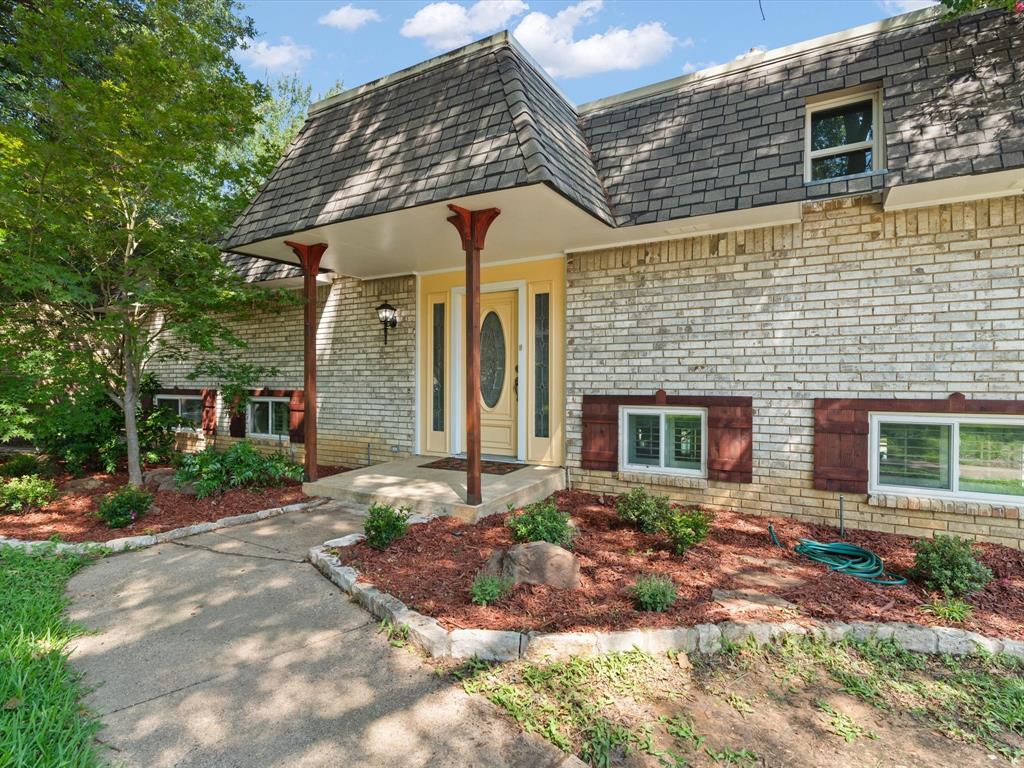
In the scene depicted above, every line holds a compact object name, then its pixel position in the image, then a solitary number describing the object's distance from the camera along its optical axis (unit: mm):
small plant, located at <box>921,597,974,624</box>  3066
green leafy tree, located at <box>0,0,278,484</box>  5012
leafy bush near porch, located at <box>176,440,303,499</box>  6207
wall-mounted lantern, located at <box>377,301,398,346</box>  7414
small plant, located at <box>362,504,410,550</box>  4078
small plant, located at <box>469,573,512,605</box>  3098
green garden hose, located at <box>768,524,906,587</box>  3721
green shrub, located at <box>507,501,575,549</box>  3945
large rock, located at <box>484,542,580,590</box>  3365
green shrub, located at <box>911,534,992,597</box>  3354
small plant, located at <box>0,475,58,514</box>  5762
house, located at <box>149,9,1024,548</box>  4270
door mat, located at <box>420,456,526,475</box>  6273
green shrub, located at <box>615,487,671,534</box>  4500
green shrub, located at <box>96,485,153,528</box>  4918
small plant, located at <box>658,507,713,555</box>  4004
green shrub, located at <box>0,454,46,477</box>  7770
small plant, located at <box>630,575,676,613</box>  3037
